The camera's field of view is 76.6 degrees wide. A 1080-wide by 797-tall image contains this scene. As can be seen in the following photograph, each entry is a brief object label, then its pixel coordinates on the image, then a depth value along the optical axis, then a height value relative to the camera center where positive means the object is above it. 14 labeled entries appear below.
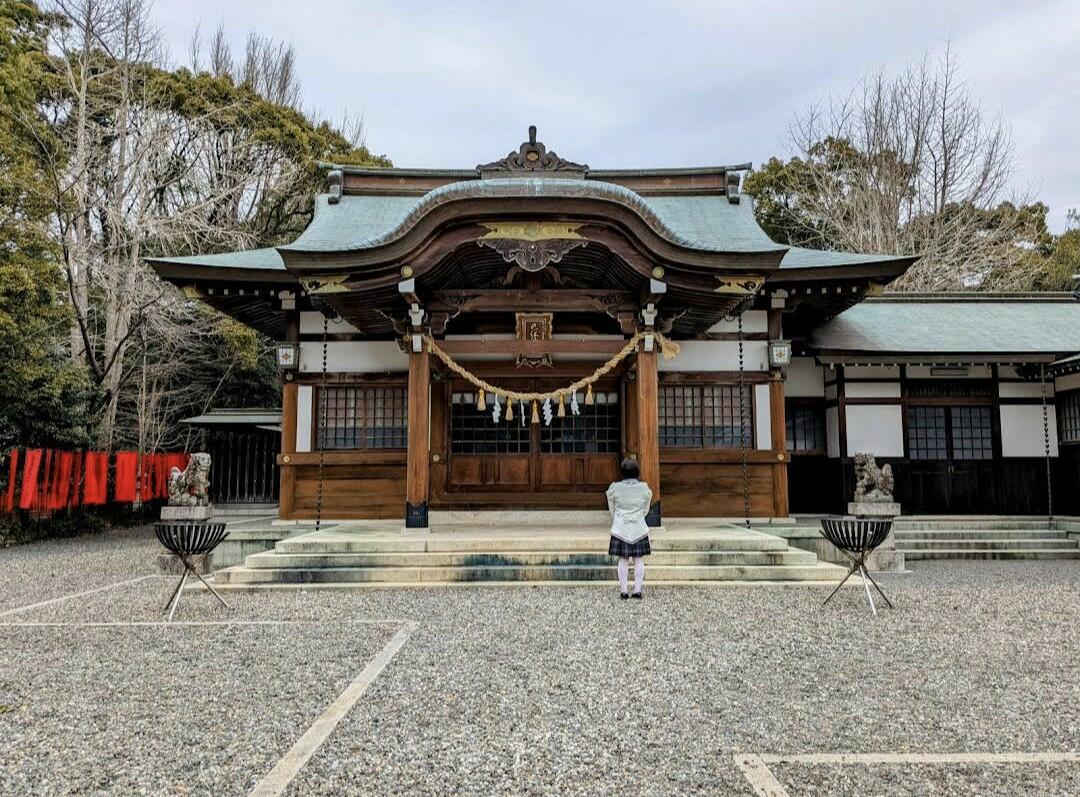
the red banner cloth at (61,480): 12.35 -0.46
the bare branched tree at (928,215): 21.20 +7.72
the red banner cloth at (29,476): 11.66 -0.36
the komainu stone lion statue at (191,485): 9.02 -0.39
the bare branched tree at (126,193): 14.70 +6.07
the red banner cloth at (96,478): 13.15 -0.44
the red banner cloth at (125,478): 14.07 -0.46
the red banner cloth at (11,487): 11.55 -0.54
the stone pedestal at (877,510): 9.36 -0.70
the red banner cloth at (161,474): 15.54 -0.42
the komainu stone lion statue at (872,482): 9.48 -0.33
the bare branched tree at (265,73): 25.53 +14.63
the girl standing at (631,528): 6.51 -0.67
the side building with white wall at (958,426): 11.26 +0.54
